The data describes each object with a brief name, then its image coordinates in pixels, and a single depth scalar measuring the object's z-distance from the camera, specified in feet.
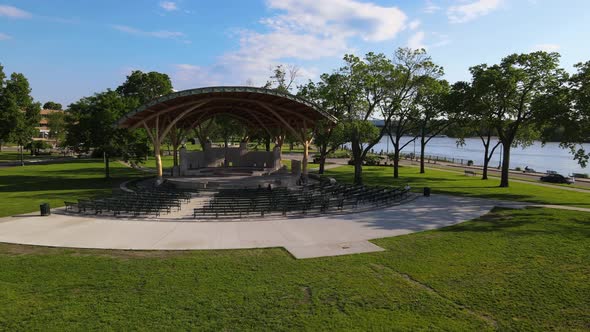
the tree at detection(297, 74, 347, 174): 99.04
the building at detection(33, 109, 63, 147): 321.69
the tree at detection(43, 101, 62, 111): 447.83
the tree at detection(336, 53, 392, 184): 97.09
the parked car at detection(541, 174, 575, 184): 118.97
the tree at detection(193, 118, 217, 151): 129.49
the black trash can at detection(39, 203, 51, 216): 57.16
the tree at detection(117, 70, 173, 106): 218.18
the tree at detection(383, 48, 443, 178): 100.48
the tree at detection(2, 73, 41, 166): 142.82
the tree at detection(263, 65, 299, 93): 152.87
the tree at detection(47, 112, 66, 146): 246.68
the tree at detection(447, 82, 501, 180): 98.27
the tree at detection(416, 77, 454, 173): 102.63
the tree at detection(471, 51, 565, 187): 89.40
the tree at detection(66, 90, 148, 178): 101.96
